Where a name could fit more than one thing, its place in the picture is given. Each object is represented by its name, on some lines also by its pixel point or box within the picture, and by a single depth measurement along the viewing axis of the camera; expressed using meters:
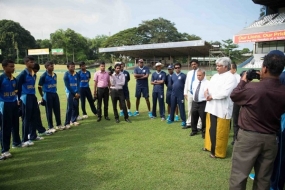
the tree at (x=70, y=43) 59.59
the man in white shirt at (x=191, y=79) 5.55
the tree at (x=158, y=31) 55.56
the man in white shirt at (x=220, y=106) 3.81
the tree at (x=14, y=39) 58.88
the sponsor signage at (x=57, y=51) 55.09
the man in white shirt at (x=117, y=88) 6.57
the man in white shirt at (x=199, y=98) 4.95
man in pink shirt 6.82
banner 26.87
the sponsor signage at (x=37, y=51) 53.52
